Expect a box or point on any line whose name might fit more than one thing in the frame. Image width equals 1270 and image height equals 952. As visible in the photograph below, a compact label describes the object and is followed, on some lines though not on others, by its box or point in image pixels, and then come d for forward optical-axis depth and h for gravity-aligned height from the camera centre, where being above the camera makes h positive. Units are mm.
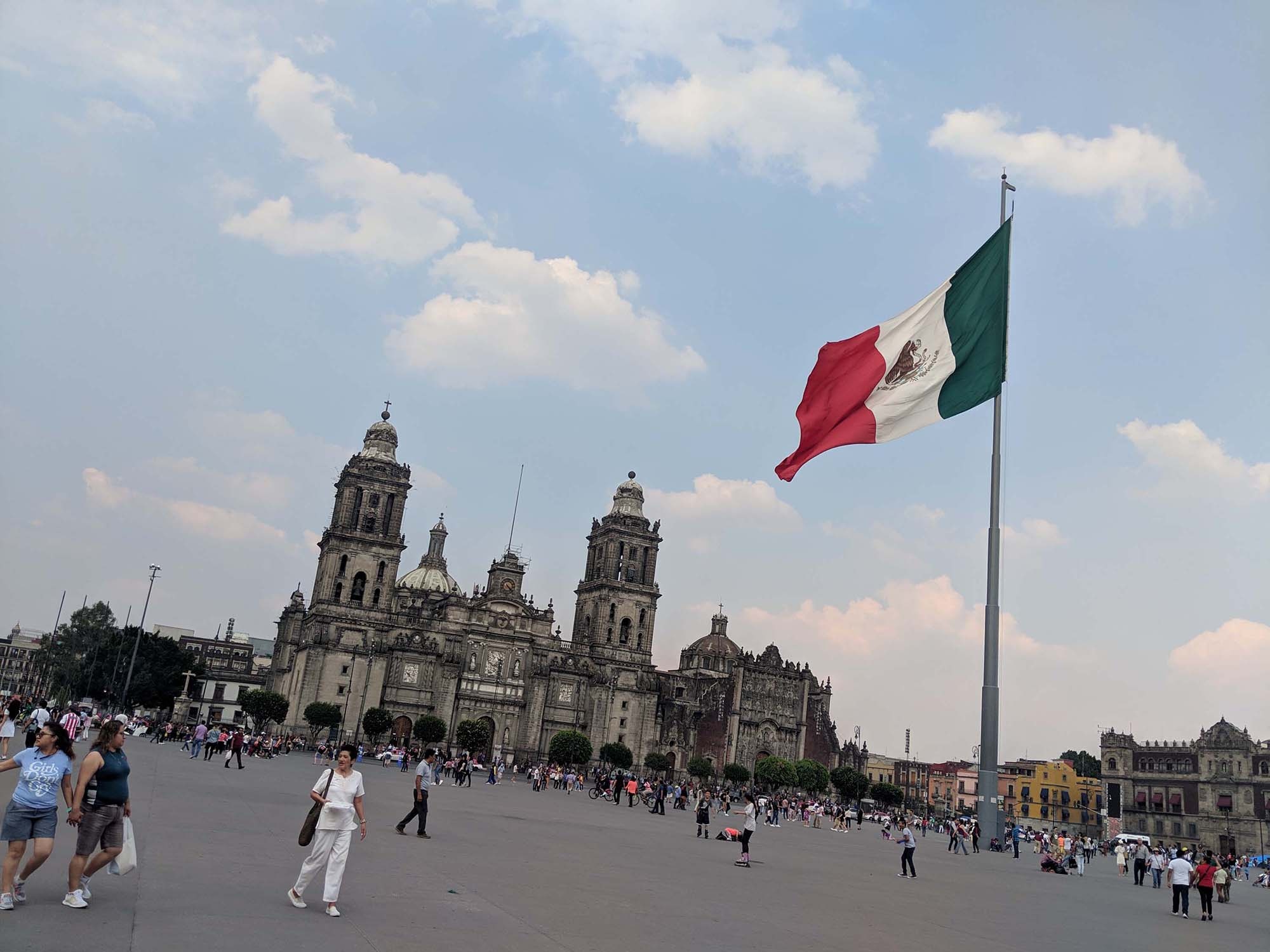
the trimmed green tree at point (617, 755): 78312 -804
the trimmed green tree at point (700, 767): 82688 -1015
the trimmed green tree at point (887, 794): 88000 -1449
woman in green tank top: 8422 -997
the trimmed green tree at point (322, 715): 72625 -431
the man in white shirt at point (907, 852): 21016 -1418
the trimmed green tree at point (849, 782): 84688 -795
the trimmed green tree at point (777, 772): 82750 -660
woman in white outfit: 9148 -1008
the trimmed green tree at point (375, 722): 71688 -437
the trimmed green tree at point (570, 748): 73125 -687
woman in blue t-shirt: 8039 -973
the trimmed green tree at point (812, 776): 84000 -666
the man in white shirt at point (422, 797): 17312 -1219
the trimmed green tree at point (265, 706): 72625 -263
